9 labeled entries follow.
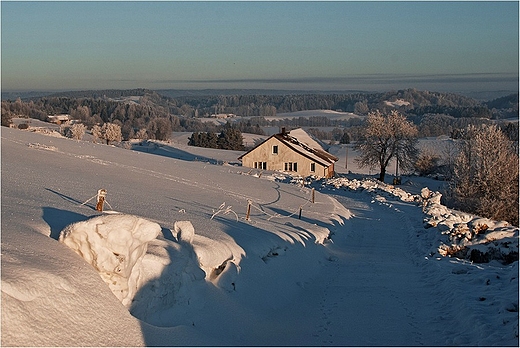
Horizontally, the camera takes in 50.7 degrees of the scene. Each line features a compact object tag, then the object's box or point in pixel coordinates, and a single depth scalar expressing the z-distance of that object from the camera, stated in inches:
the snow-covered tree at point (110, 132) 3452.3
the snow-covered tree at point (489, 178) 1393.9
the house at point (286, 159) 2268.7
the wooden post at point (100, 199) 426.1
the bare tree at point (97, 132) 3489.2
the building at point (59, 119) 5221.5
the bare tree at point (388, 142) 2345.0
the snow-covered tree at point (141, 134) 4501.2
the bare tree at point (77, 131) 3080.7
